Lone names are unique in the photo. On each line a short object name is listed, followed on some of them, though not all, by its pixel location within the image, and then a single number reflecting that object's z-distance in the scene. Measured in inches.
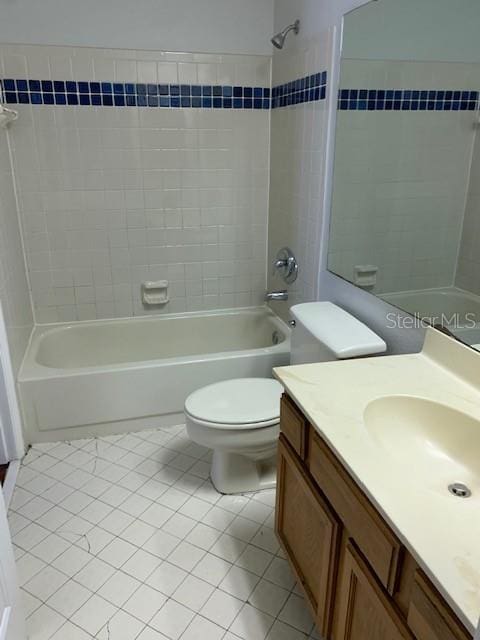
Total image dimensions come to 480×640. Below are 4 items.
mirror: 56.1
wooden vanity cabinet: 32.4
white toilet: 70.0
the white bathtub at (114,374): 90.8
